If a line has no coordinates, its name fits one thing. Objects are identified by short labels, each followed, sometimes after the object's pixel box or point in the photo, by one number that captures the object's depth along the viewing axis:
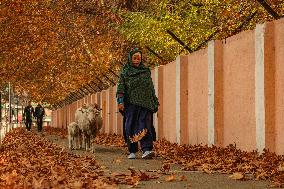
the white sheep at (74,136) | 18.42
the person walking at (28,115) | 44.38
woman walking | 13.60
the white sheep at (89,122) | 17.19
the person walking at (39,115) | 43.84
